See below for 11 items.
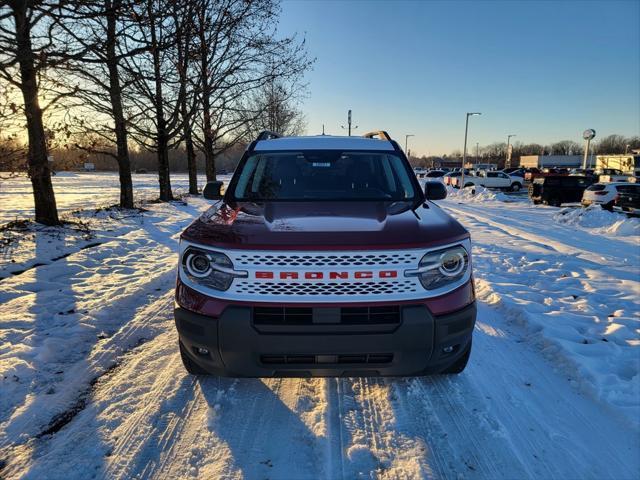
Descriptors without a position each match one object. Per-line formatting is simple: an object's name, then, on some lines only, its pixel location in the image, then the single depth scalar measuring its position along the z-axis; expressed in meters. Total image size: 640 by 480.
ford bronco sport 2.37
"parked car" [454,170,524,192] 36.94
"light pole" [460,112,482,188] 34.77
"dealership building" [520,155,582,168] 110.62
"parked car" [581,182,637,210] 16.83
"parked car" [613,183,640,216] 15.98
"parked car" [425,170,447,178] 50.01
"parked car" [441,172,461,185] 39.65
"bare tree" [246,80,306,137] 21.48
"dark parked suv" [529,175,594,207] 21.09
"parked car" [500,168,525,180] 45.31
